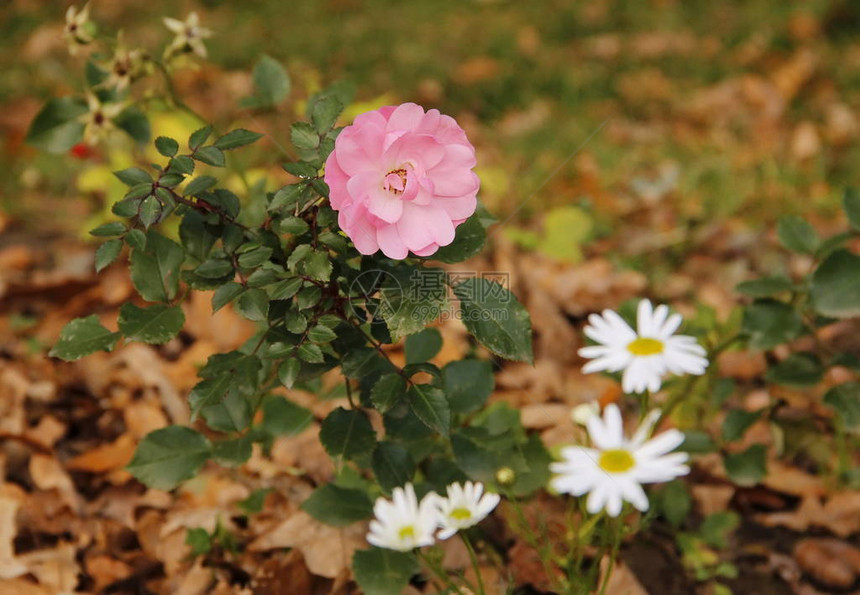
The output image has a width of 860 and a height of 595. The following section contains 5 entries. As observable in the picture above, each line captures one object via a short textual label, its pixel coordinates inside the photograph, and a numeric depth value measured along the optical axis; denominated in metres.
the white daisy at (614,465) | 0.72
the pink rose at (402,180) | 0.74
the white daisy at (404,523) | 0.76
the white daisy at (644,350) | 0.76
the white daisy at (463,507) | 0.76
